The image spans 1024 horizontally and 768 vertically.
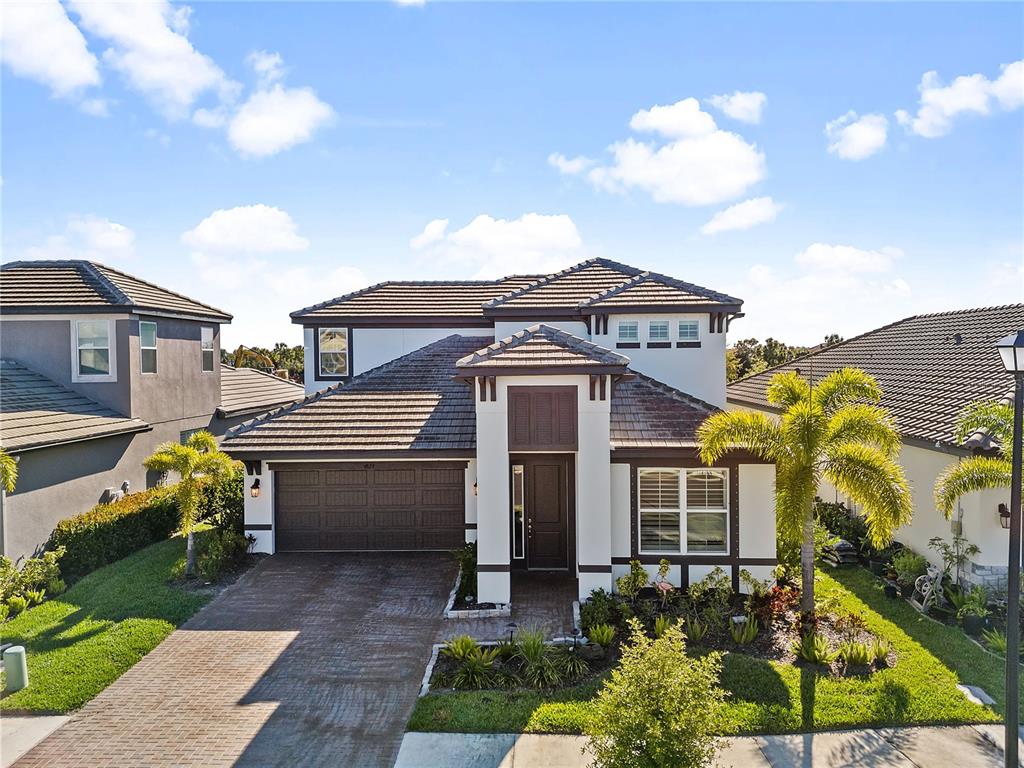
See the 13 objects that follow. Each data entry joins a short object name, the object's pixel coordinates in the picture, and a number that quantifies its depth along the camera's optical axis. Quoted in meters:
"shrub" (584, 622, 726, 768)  5.70
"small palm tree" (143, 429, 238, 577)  12.74
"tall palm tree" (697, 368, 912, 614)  9.69
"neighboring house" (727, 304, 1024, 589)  11.29
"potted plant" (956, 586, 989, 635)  10.41
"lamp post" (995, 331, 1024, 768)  6.70
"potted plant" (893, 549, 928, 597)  12.40
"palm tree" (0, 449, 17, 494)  10.77
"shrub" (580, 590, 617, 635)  10.52
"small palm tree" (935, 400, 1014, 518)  9.58
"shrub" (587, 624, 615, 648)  9.88
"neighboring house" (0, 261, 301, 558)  13.87
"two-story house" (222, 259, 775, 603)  11.56
